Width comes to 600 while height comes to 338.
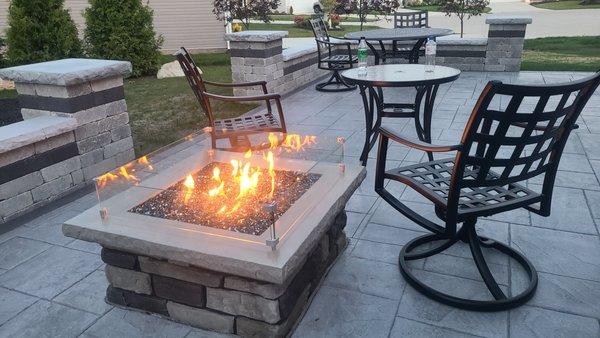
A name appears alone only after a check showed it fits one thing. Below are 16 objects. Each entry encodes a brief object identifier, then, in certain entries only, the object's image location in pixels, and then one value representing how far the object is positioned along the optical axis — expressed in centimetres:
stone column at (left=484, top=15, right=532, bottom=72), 720
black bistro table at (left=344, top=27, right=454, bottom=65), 551
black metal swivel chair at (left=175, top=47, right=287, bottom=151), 346
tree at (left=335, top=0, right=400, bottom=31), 1033
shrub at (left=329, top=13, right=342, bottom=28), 1676
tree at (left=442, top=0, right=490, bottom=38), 952
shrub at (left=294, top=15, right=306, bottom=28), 1855
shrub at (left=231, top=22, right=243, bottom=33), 1292
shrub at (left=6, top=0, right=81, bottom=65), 696
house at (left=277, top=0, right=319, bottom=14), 2750
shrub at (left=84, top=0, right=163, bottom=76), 867
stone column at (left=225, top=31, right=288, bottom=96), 614
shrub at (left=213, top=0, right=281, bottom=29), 1048
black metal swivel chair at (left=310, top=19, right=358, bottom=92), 673
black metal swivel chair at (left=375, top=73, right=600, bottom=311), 179
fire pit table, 186
